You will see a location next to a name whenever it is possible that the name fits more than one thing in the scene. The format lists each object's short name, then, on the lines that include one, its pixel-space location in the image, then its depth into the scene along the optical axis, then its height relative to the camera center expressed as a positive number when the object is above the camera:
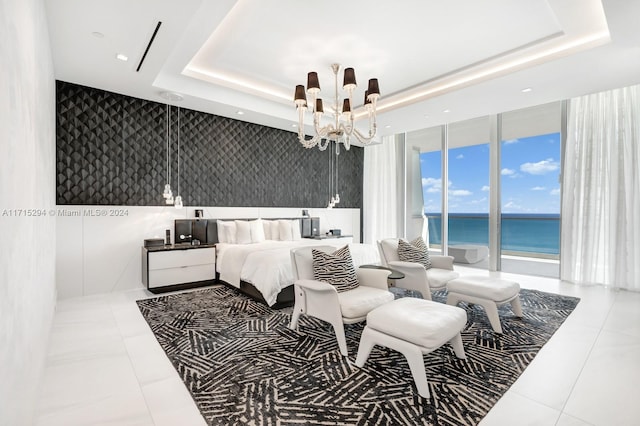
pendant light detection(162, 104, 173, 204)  4.96 +1.17
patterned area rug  1.85 -1.22
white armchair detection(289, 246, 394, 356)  2.64 -0.79
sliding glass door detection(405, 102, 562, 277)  5.84 +0.51
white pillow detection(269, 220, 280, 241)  5.76 -0.37
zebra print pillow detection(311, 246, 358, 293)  3.02 -0.60
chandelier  3.46 +1.26
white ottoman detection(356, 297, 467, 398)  2.07 -0.86
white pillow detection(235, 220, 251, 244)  5.25 -0.37
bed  3.80 -0.64
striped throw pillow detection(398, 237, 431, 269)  4.07 -0.57
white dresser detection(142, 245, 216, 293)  4.37 -0.85
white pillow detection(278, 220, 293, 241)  5.79 -0.39
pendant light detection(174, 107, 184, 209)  4.66 +0.13
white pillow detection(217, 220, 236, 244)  5.18 -0.38
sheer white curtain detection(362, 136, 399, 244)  7.68 +0.50
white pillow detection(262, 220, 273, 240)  5.72 -0.34
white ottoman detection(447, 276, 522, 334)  3.07 -0.87
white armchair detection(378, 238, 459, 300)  3.71 -0.78
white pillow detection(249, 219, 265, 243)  5.37 -0.37
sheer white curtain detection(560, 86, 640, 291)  4.53 +0.32
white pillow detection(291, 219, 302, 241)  5.91 -0.38
